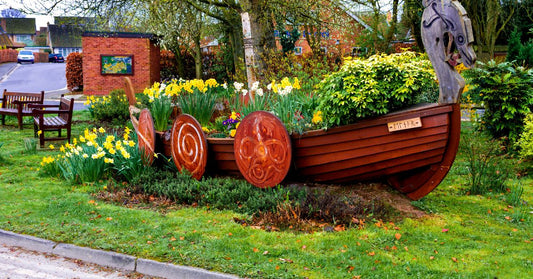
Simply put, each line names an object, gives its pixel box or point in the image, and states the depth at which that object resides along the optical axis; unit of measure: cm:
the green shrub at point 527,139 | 802
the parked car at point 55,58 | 6291
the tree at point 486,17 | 2280
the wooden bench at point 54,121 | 1098
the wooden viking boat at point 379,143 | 540
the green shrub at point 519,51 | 1549
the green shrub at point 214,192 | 606
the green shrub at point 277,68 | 1134
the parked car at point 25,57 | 5341
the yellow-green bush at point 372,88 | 570
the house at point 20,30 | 9125
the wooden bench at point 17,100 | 1383
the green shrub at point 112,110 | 1457
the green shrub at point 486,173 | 728
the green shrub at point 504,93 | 874
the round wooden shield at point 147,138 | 787
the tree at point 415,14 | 1802
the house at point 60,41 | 8362
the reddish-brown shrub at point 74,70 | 2841
